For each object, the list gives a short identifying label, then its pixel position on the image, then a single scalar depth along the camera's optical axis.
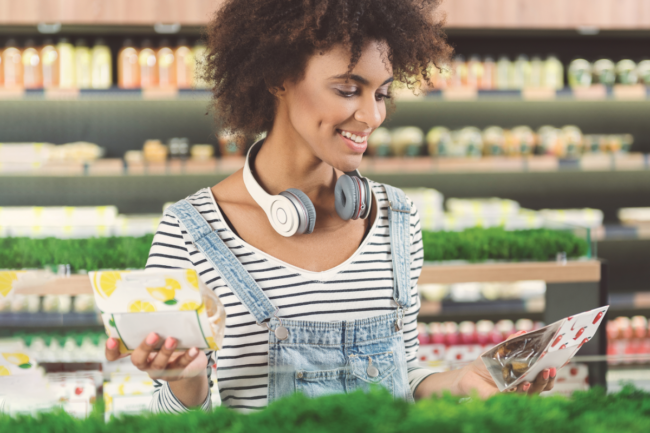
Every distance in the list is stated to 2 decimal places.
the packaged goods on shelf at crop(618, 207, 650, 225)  3.52
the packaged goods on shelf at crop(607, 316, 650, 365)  3.40
